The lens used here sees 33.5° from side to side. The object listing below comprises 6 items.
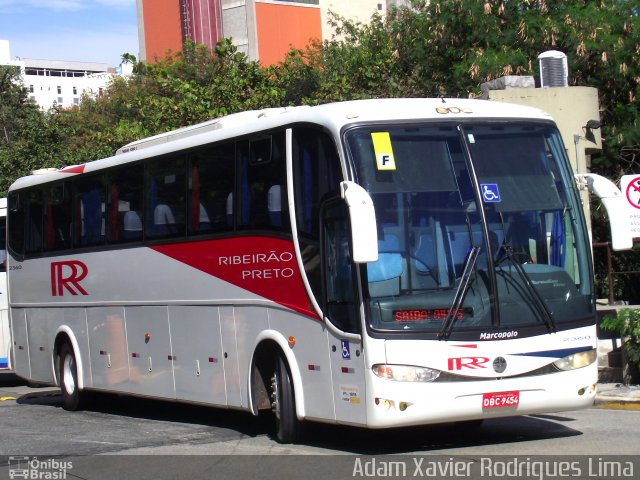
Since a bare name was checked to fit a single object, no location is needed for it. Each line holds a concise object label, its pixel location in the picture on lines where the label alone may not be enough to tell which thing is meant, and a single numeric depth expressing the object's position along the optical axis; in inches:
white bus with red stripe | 369.1
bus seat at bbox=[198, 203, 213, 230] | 478.3
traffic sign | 562.6
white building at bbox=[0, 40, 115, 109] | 6028.5
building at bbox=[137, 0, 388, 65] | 3193.9
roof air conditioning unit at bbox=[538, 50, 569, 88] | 697.0
